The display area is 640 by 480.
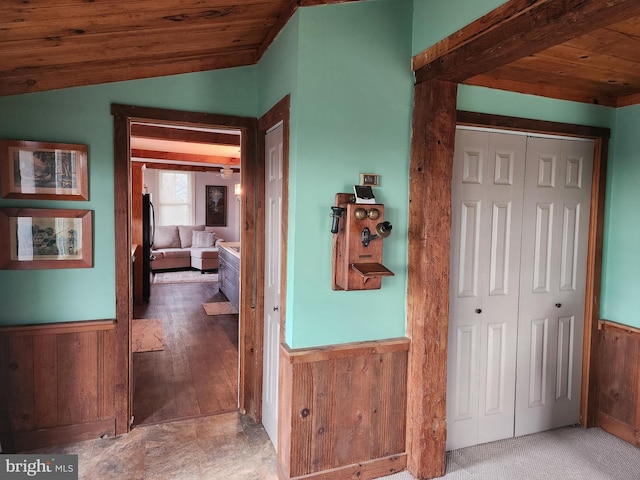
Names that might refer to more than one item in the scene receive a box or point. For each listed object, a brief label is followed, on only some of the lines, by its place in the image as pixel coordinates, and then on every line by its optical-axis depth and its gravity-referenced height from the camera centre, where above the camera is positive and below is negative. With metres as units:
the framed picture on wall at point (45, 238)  2.47 -0.15
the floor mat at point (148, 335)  4.42 -1.35
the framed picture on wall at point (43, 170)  2.45 +0.25
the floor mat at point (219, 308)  5.93 -1.33
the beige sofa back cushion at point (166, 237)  9.60 -0.50
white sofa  9.20 -0.74
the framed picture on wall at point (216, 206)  10.58 +0.24
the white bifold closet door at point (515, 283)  2.62 -0.40
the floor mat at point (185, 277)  8.27 -1.25
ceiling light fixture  8.16 +0.83
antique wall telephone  2.13 -0.11
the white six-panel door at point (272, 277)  2.57 -0.38
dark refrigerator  6.39 -0.48
